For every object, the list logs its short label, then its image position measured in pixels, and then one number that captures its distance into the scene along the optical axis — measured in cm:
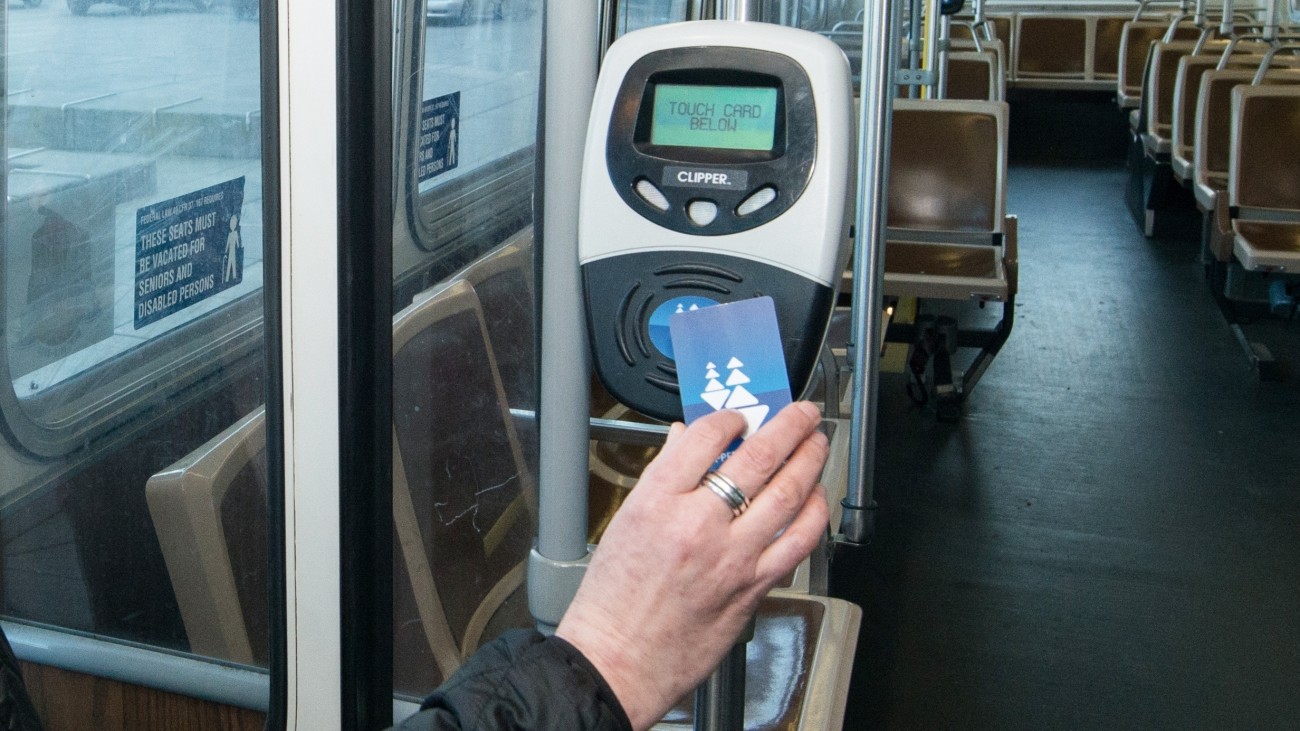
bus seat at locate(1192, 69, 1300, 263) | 528
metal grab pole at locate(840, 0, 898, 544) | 199
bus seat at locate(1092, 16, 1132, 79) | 1059
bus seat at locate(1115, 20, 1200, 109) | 970
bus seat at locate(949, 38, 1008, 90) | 677
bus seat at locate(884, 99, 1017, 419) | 439
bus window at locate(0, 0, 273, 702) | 96
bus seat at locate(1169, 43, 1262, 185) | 621
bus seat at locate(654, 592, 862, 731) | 148
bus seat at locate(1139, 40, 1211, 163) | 707
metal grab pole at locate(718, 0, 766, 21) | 94
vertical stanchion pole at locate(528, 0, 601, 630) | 91
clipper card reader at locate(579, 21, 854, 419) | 81
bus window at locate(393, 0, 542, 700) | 132
